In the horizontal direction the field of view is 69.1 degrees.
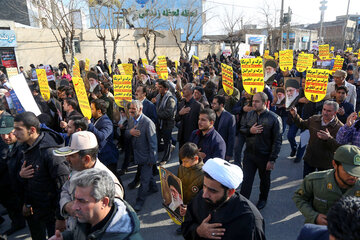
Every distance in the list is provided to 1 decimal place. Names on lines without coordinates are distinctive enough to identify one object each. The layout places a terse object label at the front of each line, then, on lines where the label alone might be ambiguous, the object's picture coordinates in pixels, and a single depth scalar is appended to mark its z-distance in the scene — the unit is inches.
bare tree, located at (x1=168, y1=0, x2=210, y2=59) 1529.5
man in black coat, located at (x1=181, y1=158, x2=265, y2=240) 78.0
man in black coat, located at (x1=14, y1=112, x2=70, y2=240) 113.0
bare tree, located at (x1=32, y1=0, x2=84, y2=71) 488.4
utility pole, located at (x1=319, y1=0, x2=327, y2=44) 1681.6
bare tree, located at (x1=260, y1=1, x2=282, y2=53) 1126.8
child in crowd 119.1
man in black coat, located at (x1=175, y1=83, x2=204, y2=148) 208.4
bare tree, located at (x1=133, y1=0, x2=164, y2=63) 768.2
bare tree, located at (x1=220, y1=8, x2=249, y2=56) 1138.3
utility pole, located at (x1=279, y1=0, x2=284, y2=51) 814.7
